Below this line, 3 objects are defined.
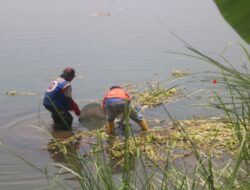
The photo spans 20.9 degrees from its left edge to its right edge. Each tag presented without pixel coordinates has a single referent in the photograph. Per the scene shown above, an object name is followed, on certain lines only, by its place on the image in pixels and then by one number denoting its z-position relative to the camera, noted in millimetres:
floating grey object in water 14318
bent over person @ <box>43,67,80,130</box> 13310
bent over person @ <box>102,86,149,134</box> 12038
